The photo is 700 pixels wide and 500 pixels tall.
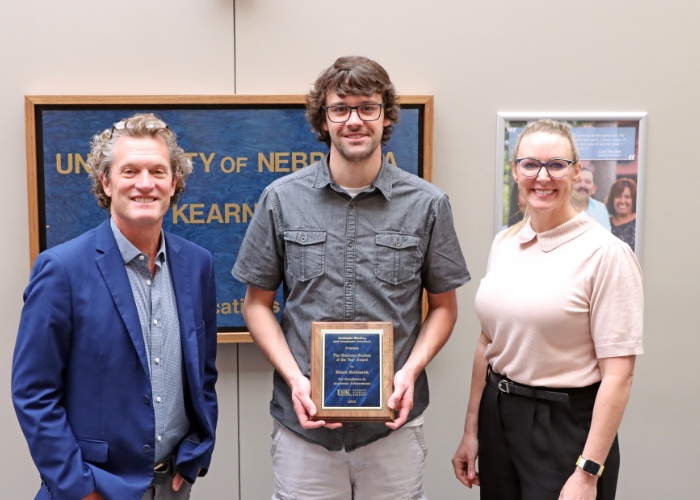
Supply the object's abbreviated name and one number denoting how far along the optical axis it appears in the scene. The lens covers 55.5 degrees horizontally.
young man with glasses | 2.09
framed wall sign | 2.85
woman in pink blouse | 1.86
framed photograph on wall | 2.96
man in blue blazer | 1.67
